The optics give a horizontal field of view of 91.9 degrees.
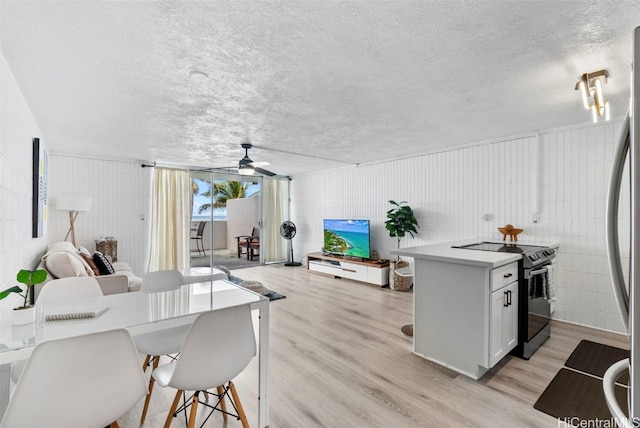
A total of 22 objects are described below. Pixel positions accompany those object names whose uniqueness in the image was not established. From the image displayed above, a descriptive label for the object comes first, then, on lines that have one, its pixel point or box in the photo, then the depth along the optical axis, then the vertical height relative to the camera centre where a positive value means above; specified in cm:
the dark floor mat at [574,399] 195 -126
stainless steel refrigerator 60 -10
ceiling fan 413 +67
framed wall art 306 +26
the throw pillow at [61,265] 314 -50
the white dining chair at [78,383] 109 -63
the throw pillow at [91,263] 379 -60
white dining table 132 -51
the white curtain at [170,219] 595 -7
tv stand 526 -97
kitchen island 234 -75
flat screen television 569 -44
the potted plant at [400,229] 489 -22
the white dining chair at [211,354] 145 -68
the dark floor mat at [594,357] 253 -125
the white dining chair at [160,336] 190 -80
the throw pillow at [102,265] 390 -62
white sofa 315 -56
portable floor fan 720 -36
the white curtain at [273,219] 754 -9
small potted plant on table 144 -31
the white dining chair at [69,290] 200 -50
